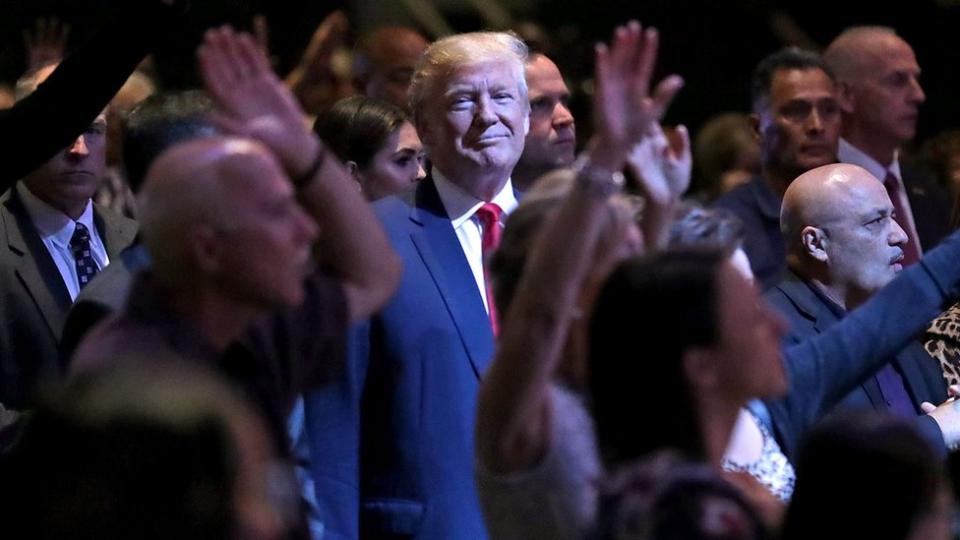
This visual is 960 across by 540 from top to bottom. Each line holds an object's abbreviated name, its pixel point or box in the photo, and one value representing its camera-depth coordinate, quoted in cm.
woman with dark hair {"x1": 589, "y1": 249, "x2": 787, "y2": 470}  635
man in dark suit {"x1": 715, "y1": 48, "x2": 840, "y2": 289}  1314
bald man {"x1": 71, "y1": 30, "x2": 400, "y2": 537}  638
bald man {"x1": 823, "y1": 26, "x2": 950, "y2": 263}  1423
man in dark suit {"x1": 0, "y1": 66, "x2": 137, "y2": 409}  1050
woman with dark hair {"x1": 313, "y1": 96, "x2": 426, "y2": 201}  1175
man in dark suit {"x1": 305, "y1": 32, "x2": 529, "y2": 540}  945
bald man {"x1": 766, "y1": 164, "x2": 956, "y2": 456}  1067
